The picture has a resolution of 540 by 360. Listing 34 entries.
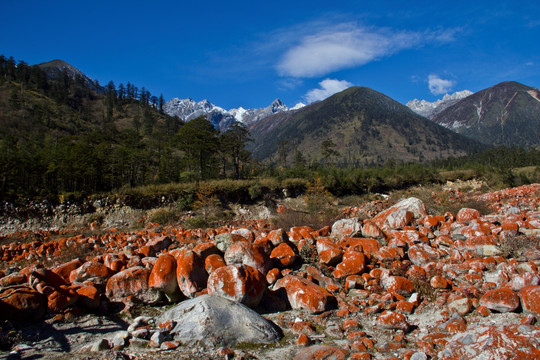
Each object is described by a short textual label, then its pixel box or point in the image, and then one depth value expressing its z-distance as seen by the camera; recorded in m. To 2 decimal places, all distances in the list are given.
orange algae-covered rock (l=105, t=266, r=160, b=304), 5.96
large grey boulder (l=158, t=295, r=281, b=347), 4.36
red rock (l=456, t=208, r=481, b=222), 8.47
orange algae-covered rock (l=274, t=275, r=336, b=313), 5.48
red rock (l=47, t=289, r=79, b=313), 5.08
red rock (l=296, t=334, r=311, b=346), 4.35
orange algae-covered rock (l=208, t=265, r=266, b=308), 5.41
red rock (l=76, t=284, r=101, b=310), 5.51
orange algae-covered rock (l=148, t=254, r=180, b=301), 5.93
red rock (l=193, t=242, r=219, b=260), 6.93
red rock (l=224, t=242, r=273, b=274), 6.72
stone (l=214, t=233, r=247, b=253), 7.30
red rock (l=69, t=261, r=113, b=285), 6.41
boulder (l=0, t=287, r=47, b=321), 4.67
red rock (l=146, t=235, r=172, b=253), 8.88
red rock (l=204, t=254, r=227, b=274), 6.35
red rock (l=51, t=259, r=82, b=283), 6.75
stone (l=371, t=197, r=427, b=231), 8.98
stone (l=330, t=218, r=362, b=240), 8.56
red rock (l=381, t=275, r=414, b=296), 5.77
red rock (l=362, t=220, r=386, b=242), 8.18
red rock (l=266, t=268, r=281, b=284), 6.60
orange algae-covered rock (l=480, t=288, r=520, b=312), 4.51
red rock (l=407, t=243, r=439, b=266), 6.83
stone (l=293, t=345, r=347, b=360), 3.81
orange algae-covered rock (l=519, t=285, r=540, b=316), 4.36
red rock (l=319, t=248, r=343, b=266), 7.11
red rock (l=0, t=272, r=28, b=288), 5.73
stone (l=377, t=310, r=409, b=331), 4.61
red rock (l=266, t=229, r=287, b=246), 7.93
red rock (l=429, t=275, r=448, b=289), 5.67
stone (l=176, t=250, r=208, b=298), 5.93
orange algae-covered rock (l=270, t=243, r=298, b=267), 7.25
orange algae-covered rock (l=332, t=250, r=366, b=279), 6.64
